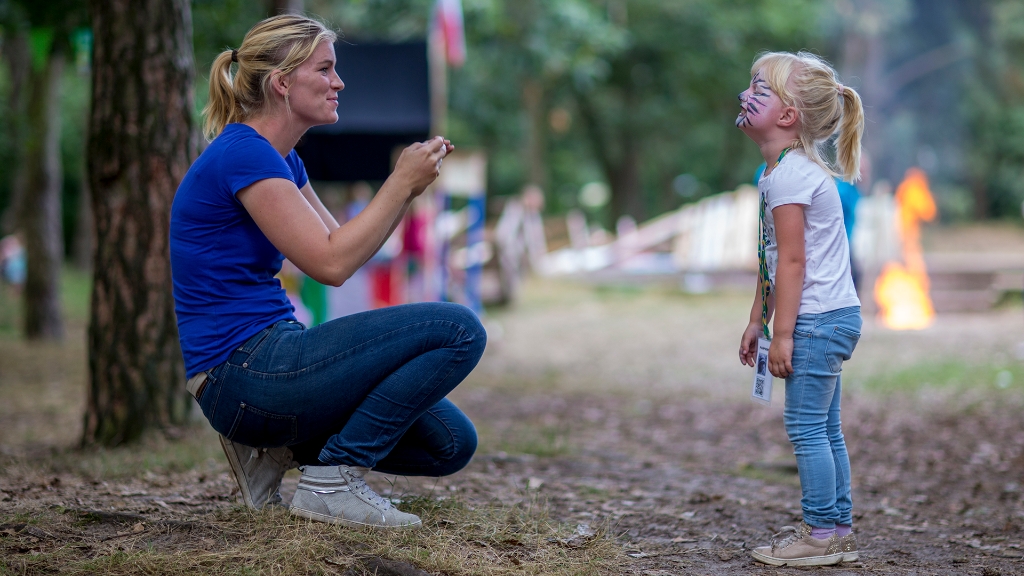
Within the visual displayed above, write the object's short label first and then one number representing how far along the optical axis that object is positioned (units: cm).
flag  1020
